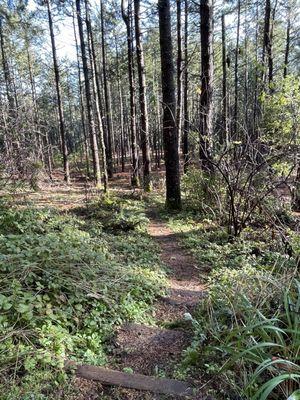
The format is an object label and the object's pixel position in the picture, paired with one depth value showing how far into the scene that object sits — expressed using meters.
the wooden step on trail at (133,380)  2.04
